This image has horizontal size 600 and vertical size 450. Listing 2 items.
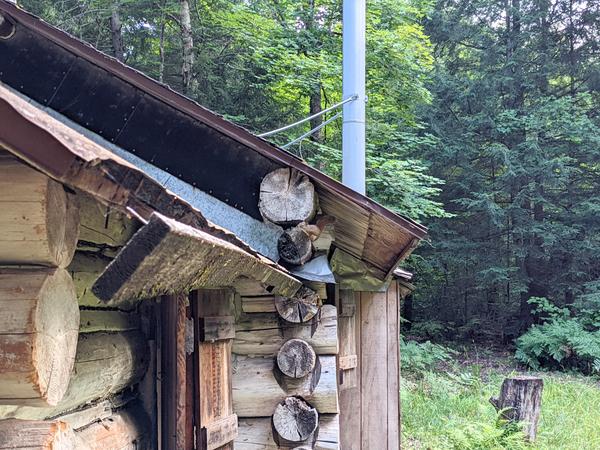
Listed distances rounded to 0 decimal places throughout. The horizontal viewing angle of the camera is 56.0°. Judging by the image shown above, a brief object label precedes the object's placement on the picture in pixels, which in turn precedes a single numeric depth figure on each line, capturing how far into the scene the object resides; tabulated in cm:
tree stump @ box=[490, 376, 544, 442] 615
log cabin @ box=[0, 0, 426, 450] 156
